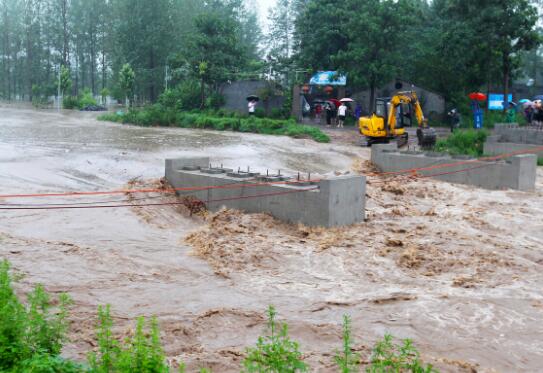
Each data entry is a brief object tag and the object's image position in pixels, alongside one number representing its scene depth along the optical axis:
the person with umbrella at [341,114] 37.03
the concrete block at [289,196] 13.53
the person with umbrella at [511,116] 34.28
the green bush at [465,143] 27.00
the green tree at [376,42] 36.44
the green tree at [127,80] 56.16
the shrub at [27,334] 6.00
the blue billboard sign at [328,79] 39.84
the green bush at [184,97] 45.19
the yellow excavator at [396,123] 26.45
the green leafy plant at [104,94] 72.96
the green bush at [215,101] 44.84
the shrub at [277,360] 5.89
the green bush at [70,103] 63.22
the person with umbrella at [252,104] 40.47
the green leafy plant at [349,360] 6.17
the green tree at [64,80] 72.81
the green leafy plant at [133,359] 5.70
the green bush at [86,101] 62.41
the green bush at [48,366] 5.63
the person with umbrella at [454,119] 35.37
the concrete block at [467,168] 19.50
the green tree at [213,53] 45.81
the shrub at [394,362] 6.34
